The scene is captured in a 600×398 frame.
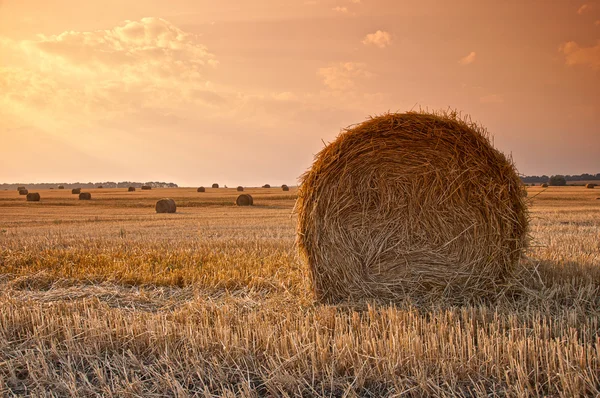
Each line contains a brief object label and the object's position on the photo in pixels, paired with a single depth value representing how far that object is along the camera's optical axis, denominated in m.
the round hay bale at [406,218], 5.38
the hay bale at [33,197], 35.59
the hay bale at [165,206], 25.19
